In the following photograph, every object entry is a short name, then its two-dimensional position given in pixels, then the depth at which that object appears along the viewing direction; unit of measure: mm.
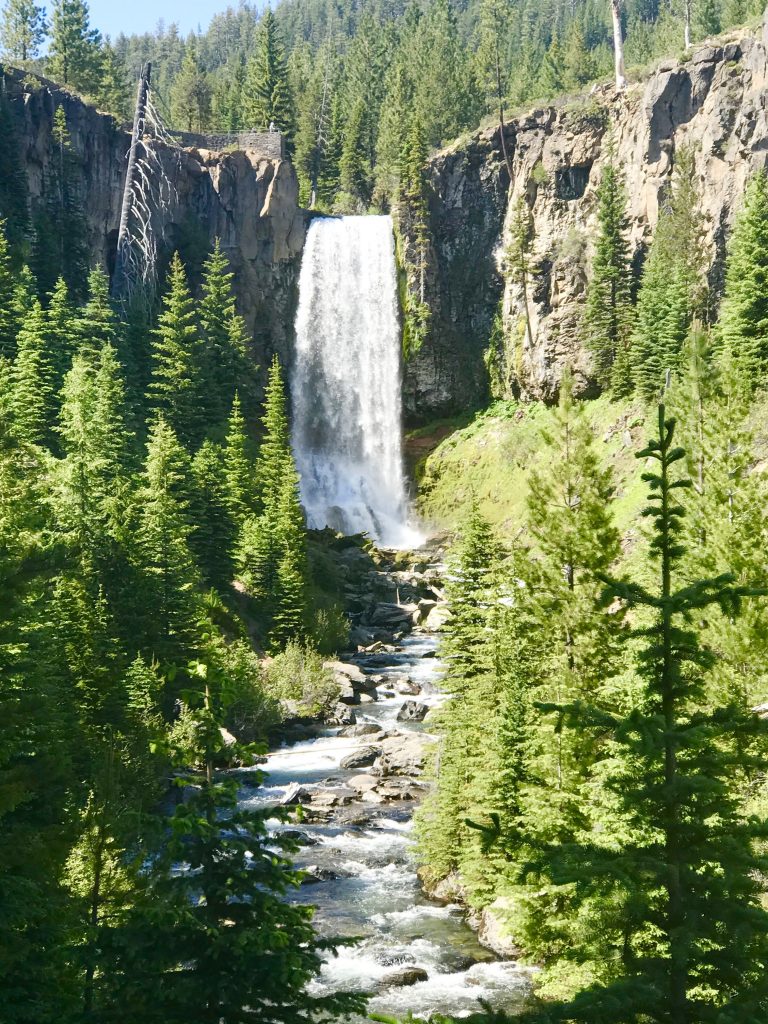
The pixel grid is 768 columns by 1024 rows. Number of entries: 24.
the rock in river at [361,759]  35000
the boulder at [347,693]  42531
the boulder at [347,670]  44303
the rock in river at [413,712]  40062
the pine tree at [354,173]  90812
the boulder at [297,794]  30406
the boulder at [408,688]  43844
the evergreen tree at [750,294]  49562
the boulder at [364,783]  32531
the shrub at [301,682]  41250
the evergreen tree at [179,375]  61750
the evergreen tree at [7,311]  54875
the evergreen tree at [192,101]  98562
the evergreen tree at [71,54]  88750
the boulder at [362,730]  38594
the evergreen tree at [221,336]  69062
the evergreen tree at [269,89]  90312
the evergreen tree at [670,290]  57156
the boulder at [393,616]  55000
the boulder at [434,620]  53319
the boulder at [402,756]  34031
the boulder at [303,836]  28375
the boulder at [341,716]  40156
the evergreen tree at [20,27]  105188
